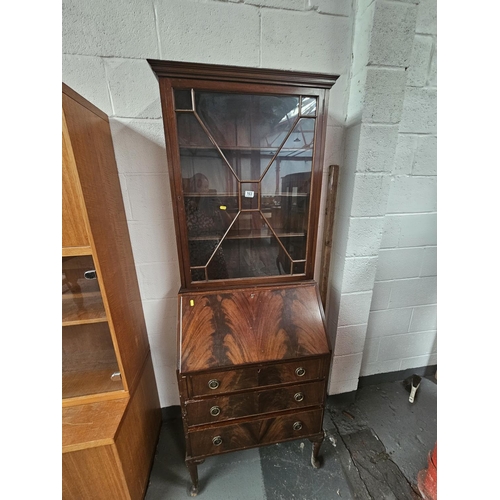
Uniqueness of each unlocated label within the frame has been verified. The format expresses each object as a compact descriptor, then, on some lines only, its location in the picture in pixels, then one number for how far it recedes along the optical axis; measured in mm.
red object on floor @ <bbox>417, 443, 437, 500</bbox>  928
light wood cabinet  708
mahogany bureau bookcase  843
